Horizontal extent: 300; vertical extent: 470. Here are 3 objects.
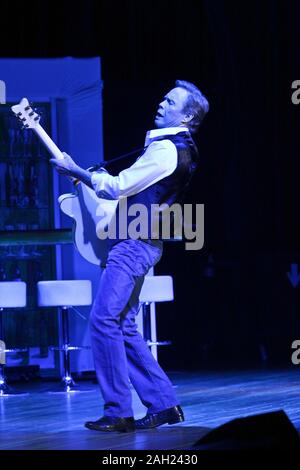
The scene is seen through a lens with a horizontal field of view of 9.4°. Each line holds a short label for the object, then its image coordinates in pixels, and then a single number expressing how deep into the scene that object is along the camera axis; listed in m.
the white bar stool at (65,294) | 12.02
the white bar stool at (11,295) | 11.83
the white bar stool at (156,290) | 12.22
